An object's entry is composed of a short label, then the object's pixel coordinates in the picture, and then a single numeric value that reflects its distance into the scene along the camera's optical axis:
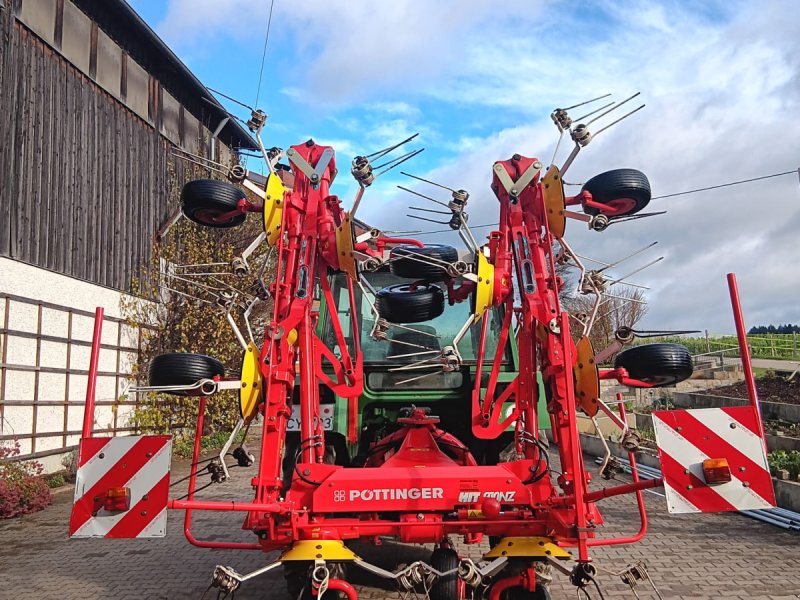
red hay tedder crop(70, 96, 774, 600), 3.38
